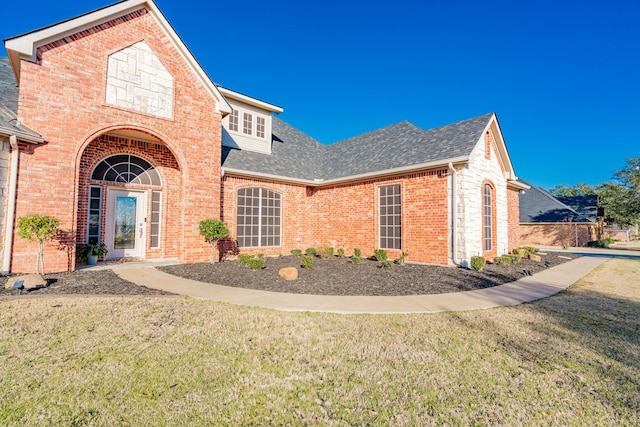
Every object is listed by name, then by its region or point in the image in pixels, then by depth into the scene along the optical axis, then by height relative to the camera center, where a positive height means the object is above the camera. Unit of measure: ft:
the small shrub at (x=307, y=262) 31.68 -3.69
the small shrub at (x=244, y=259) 31.84 -3.50
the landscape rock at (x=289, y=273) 26.55 -4.15
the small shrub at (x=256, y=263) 30.45 -3.72
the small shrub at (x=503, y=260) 38.48 -4.08
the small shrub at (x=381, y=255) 36.95 -3.42
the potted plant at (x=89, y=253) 29.84 -2.75
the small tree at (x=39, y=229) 23.71 -0.31
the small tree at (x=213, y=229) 33.24 -0.29
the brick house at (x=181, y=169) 26.25 +6.91
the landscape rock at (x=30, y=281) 20.88 -4.01
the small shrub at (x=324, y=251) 44.09 -3.53
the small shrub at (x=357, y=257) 37.90 -3.74
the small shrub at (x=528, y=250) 46.32 -3.45
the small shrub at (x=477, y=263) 31.99 -3.69
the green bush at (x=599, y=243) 86.07 -3.99
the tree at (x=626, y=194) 81.51 +10.05
